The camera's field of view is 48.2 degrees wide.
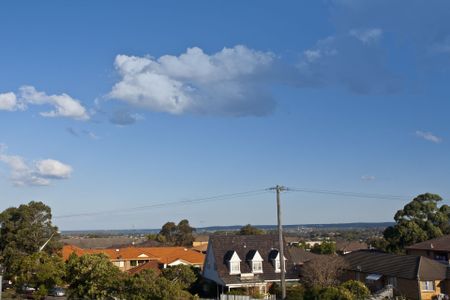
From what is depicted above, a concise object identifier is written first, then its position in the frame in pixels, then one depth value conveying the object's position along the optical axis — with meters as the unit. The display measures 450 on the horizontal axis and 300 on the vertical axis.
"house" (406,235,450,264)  54.28
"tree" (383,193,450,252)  66.00
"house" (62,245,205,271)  63.51
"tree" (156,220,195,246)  115.75
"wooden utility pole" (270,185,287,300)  38.09
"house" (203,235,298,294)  47.84
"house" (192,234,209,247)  106.97
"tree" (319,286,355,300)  34.06
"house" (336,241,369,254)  91.88
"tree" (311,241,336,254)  77.62
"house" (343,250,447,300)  42.19
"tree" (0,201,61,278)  57.28
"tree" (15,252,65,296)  41.28
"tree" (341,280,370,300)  38.00
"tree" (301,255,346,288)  45.41
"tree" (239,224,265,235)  95.57
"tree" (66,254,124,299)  35.59
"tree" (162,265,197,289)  47.47
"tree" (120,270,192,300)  32.59
